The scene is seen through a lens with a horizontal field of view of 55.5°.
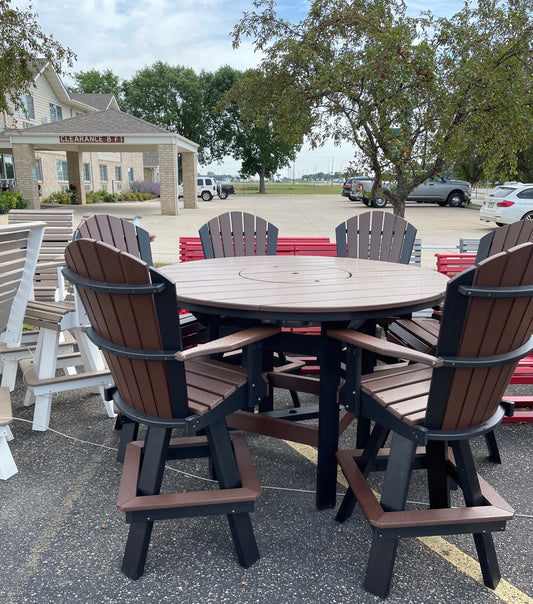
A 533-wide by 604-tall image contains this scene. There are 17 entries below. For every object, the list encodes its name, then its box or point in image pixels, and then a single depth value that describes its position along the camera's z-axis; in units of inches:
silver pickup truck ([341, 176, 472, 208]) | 1025.5
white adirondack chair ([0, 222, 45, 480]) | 111.2
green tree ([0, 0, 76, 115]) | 476.7
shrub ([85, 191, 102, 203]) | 1170.4
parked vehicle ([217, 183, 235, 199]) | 1495.2
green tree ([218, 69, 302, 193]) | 1809.8
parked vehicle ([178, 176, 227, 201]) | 1369.3
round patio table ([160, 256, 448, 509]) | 83.7
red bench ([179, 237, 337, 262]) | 190.1
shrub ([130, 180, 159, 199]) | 1429.6
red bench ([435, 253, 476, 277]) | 173.2
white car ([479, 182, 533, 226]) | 596.4
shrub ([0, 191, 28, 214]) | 790.5
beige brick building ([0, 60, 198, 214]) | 869.2
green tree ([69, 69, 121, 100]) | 2122.3
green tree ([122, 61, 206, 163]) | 1745.8
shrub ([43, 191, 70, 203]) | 1062.4
